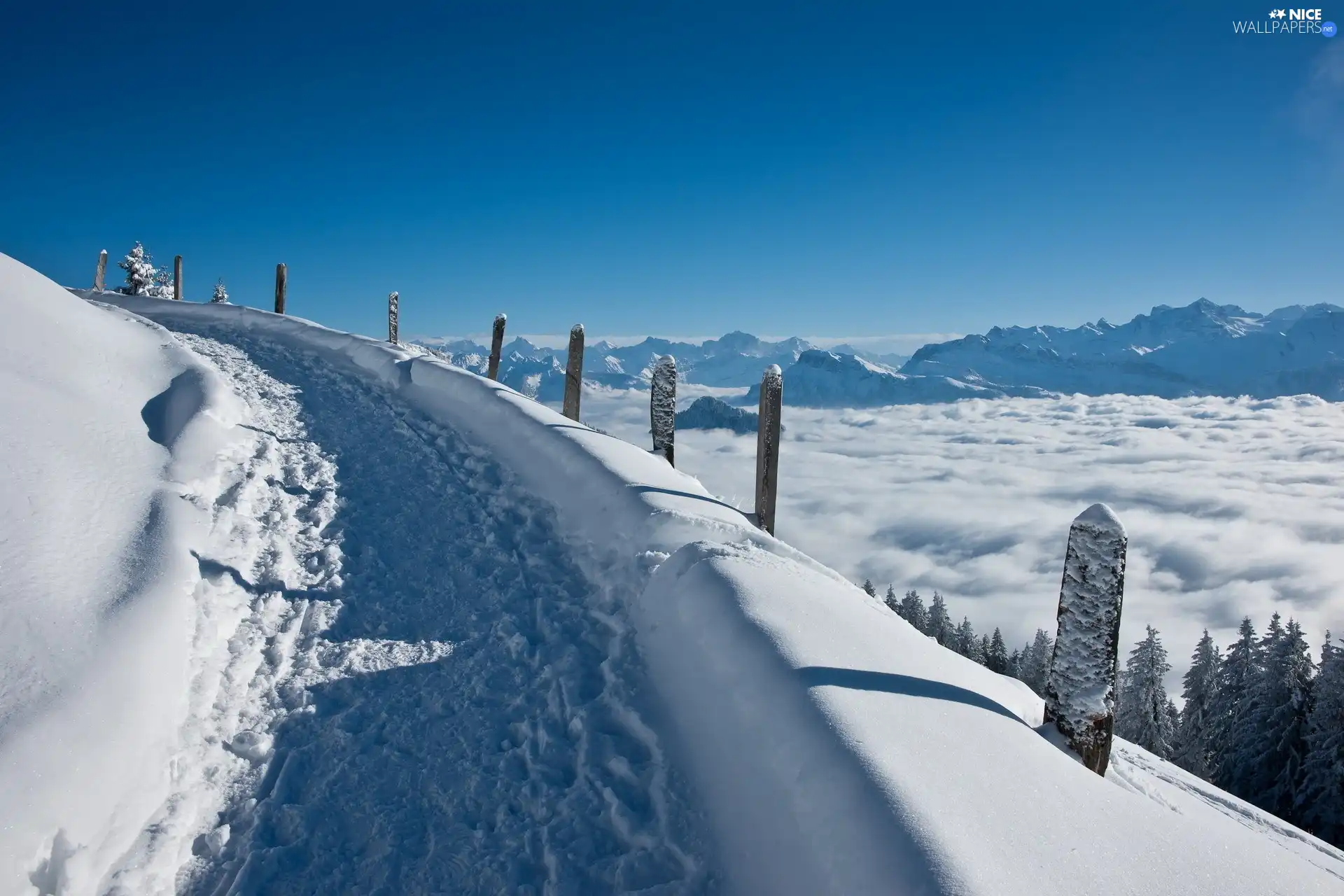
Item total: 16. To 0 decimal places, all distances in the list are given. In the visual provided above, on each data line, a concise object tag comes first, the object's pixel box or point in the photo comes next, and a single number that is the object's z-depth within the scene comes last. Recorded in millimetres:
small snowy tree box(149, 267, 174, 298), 39469
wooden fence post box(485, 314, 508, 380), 16188
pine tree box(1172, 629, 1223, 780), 26938
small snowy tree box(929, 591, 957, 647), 44906
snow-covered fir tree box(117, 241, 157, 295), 38750
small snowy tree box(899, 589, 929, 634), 45188
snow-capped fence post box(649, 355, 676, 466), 9656
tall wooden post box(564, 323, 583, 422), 11469
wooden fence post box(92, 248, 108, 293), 25703
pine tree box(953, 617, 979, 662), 42000
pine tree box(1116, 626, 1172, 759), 27891
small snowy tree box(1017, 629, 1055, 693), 39938
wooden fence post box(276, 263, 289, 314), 21422
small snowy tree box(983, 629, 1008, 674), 38875
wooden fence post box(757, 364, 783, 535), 8016
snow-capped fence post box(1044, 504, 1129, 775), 4047
